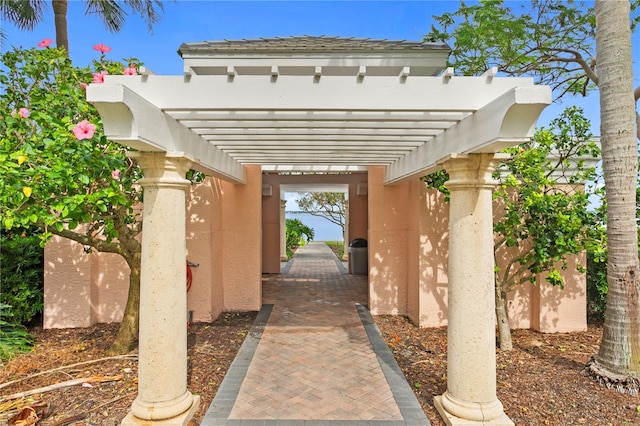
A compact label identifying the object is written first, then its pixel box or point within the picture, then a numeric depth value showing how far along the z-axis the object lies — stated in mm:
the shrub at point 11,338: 5285
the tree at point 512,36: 7191
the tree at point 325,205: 26688
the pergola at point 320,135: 3018
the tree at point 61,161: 3561
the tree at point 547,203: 5305
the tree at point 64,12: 9562
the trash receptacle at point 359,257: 12703
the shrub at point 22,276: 6449
